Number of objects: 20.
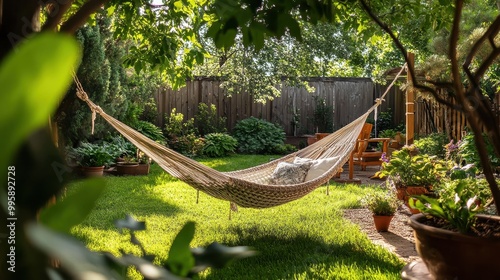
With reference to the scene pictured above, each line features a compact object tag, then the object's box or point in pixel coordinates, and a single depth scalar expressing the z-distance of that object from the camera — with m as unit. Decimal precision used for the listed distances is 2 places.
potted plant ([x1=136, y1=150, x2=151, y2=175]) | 6.44
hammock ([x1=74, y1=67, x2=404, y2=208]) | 3.21
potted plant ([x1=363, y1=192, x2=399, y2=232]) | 3.64
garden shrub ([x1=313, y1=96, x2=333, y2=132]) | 9.95
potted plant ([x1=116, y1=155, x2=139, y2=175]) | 6.39
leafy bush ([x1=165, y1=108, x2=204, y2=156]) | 8.35
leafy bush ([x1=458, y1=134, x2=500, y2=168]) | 4.87
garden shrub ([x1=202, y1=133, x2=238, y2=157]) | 8.43
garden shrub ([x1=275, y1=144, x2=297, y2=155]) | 9.03
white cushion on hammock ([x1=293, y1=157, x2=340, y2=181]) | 4.32
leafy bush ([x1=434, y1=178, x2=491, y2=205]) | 3.24
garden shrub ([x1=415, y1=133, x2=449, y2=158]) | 6.54
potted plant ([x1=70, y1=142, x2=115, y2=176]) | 5.88
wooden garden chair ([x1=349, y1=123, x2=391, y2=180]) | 6.58
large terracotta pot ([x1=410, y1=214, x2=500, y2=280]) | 1.36
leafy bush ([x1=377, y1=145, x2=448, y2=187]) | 4.02
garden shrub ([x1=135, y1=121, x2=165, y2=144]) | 7.93
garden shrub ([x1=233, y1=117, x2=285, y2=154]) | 9.18
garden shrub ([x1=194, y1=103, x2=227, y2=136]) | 9.42
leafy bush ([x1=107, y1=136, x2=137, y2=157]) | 6.90
